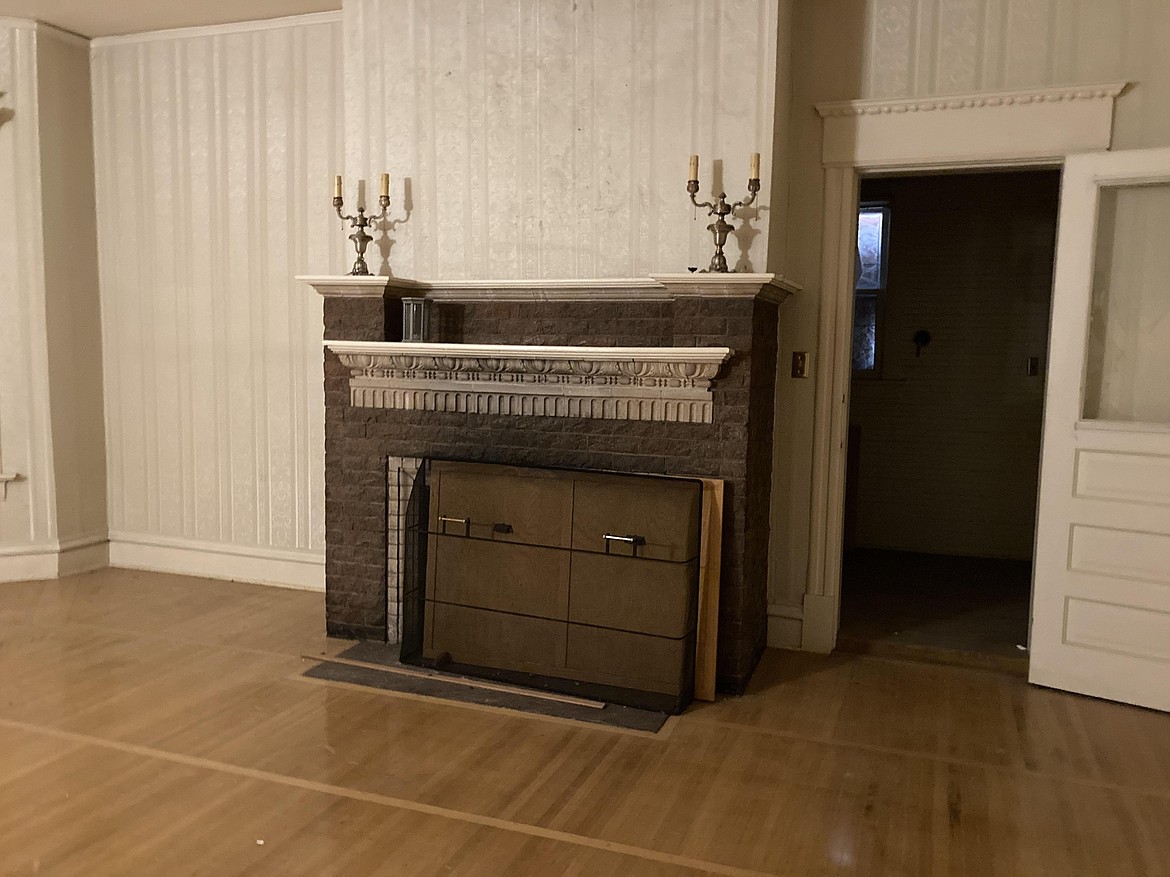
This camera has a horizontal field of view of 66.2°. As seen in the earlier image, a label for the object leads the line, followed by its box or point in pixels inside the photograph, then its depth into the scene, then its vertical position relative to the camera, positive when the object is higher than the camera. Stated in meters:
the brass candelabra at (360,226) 3.80 +0.51
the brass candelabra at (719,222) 3.29 +0.49
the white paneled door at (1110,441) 3.21 -0.28
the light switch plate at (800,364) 3.73 -0.03
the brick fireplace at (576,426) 3.28 -0.30
